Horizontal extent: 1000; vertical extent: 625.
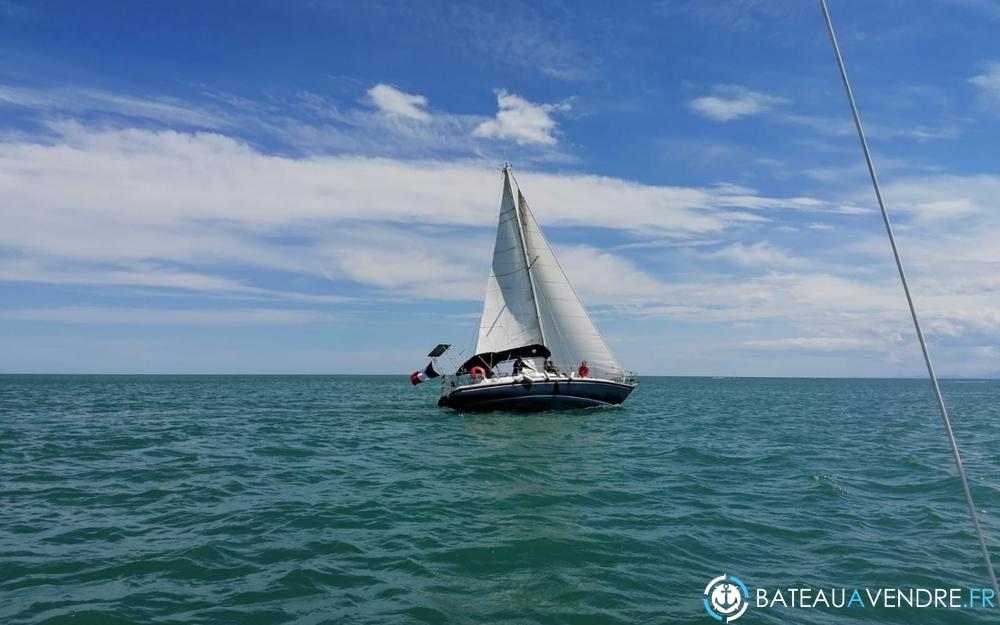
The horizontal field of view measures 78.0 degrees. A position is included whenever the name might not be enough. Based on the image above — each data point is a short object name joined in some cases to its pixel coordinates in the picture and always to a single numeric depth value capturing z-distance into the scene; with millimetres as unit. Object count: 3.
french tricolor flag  34781
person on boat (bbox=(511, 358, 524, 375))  36506
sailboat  36375
